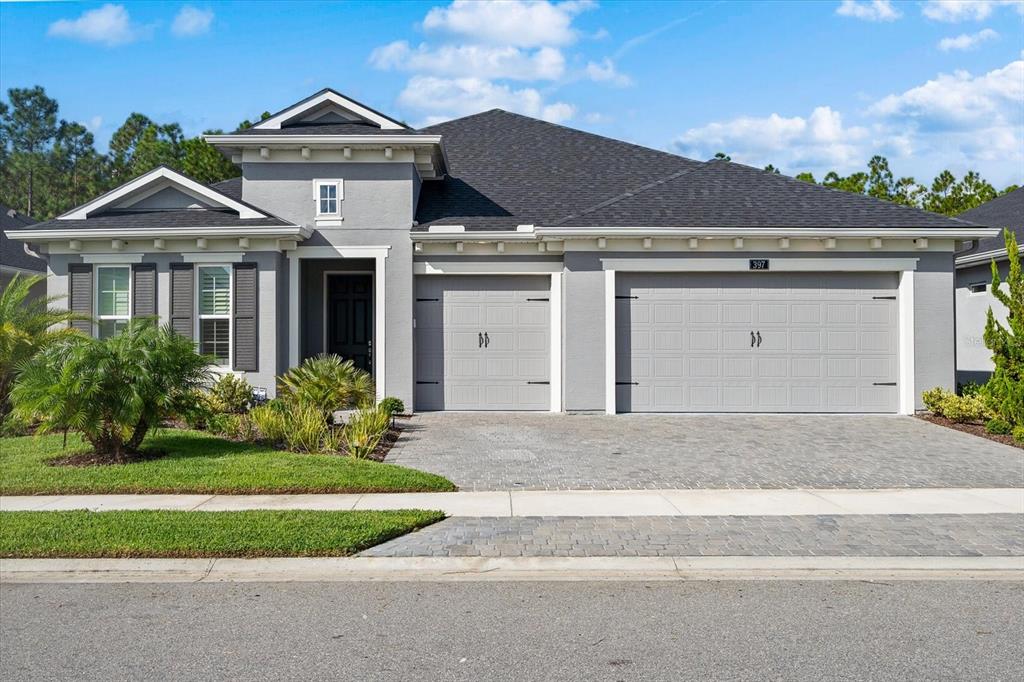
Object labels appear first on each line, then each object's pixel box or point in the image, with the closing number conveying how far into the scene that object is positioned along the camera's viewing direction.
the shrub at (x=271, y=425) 11.65
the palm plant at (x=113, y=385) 9.66
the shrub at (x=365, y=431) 10.96
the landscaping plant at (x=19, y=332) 12.59
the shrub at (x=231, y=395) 14.19
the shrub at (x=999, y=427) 12.71
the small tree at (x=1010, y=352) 12.55
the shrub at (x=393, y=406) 13.53
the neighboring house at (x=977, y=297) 18.25
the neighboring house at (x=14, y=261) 20.97
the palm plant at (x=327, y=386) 13.38
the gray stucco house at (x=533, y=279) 14.94
